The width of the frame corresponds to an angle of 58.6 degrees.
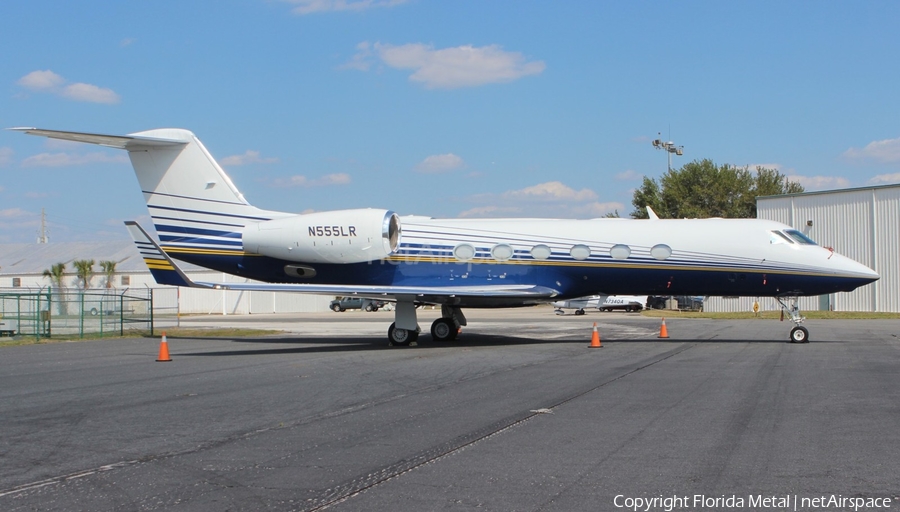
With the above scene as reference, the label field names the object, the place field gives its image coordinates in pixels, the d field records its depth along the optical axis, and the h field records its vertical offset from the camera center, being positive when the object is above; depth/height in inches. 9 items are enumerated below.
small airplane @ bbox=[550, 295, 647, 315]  2091.5 -76.6
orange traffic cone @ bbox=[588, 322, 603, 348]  784.3 -64.5
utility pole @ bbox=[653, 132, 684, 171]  3120.1 +500.9
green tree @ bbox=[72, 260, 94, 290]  2635.3 +33.4
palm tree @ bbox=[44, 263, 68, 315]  2642.7 +21.5
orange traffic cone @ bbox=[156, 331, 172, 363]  700.7 -64.2
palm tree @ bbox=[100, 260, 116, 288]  2667.3 +39.1
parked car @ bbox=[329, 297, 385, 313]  2477.9 -83.3
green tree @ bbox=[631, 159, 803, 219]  3120.1 +320.8
